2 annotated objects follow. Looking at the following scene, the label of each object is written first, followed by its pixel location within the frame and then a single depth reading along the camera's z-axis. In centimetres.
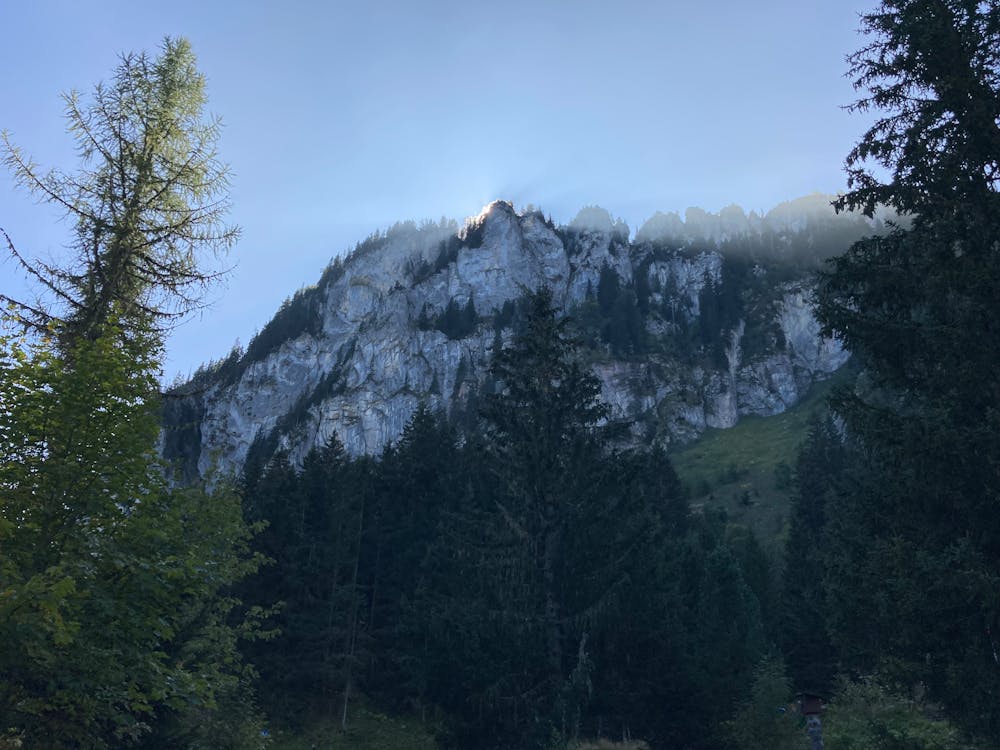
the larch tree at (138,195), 1208
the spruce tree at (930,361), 1005
